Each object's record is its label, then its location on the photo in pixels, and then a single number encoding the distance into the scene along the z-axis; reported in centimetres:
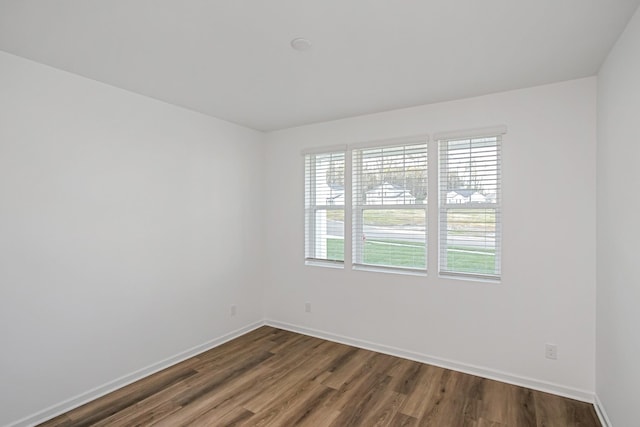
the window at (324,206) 388
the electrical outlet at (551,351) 267
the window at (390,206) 333
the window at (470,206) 296
